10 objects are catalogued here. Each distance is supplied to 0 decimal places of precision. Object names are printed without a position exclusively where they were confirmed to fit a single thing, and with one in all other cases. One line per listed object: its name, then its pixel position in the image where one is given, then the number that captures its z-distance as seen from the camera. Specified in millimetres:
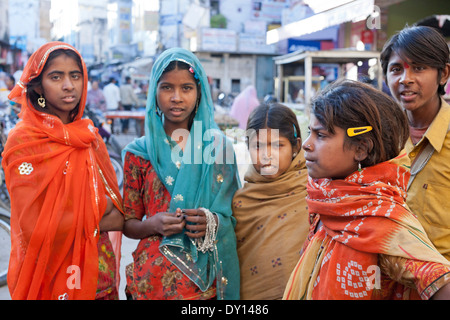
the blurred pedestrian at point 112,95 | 11664
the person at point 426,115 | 1741
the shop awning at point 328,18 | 5699
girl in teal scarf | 1893
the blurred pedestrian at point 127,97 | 12595
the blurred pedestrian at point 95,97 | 10914
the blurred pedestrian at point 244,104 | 8586
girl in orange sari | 1848
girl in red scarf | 1174
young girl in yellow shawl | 1989
